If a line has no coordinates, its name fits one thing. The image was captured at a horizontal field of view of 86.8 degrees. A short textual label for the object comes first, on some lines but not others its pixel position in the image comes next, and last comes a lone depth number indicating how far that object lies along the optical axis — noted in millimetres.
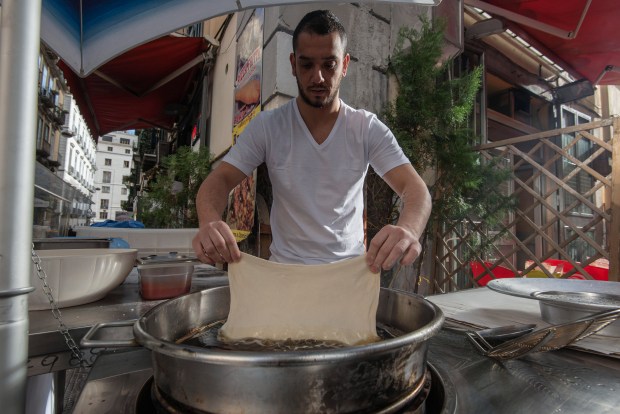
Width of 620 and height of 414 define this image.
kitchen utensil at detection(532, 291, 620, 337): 816
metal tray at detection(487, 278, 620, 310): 1062
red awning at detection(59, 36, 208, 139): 5453
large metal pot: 437
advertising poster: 3567
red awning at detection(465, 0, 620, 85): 4240
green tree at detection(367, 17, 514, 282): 3434
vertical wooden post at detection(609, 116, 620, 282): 2846
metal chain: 826
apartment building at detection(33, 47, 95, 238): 7351
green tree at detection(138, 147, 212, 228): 5391
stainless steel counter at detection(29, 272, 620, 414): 574
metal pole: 488
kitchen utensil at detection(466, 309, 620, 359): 658
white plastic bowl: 990
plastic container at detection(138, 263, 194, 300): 1190
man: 1439
